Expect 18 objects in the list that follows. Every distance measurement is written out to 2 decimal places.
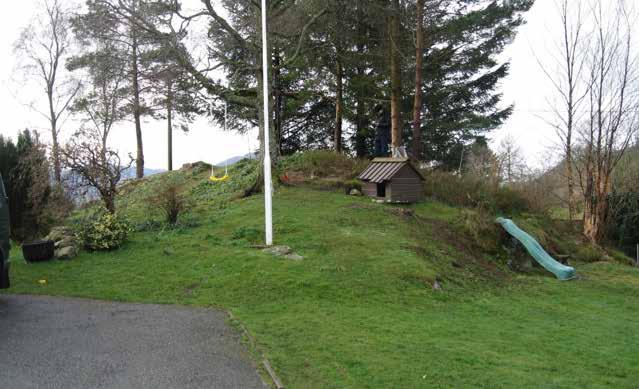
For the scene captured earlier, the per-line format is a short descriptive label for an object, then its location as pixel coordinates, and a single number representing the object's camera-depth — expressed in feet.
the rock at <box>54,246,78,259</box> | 31.50
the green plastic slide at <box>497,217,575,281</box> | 36.50
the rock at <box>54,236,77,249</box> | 32.50
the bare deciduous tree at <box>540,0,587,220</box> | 55.28
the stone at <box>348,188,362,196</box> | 51.65
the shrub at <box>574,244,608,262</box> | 47.61
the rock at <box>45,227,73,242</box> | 33.63
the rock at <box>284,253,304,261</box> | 30.50
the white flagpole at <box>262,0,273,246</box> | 33.24
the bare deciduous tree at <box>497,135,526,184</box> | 89.74
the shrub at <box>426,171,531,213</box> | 53.62
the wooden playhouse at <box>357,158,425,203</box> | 46.34
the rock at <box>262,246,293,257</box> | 31.58
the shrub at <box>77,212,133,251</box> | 33.24
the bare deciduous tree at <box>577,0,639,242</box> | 53.67
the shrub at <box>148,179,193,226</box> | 40.34
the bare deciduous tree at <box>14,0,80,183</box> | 84.48
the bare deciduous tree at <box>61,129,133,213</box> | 37.93
